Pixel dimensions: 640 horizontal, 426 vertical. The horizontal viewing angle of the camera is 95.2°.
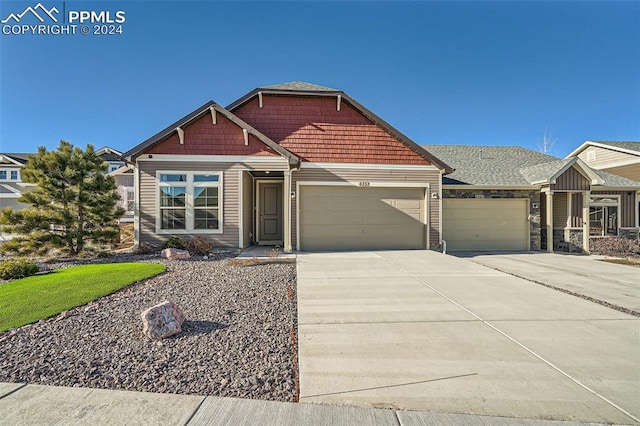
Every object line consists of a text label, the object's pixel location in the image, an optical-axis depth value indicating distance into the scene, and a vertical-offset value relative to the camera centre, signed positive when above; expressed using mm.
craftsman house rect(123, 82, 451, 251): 9484 +1289
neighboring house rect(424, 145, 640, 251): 11438 +73
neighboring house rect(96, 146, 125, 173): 26055 +5108
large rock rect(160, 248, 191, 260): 8266 -1211
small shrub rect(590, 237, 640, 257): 11422 -1429
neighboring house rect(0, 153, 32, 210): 21969 +2357
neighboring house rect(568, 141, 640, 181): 14180 +2823
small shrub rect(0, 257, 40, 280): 6184 -1235
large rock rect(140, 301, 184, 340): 3254 -1265
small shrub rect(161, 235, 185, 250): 8953 -968
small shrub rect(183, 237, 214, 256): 8828 -1063
